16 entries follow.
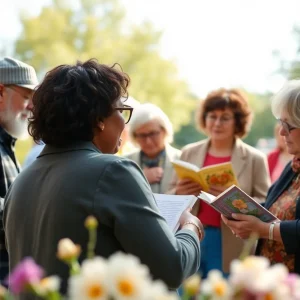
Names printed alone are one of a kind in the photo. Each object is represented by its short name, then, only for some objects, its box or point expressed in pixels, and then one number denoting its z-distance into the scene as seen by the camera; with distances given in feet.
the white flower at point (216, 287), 3.80
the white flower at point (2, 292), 3.81
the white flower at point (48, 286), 3.75
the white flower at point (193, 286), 3.76
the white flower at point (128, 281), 3.66
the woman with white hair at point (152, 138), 12.52
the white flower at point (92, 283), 3.71
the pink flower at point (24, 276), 3.69
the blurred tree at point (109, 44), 79.25
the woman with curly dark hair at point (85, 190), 6.12
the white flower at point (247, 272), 3.70
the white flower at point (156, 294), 3.65
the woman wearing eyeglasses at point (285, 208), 9.27
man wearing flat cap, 10.35
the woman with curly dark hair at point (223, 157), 11.89
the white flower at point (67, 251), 3.91
